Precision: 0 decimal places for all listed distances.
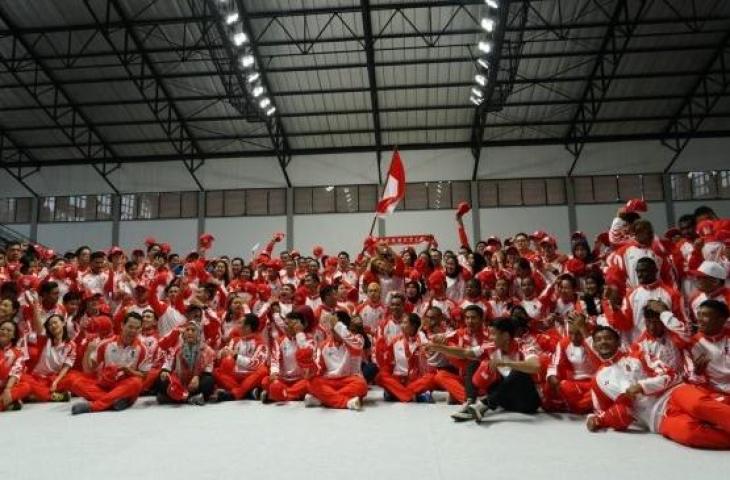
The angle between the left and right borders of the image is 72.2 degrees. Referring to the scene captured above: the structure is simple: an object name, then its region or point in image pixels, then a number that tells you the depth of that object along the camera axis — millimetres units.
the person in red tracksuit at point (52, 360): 6008
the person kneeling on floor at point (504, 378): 4660
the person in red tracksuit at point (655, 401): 3641
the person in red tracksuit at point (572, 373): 4977
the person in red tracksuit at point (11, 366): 5578
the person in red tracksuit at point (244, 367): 6094
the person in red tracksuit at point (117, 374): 5402
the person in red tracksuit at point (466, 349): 5109
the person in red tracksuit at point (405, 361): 5945
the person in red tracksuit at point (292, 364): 5840
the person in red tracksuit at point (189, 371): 5746
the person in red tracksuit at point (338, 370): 5539
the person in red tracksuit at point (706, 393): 3611
